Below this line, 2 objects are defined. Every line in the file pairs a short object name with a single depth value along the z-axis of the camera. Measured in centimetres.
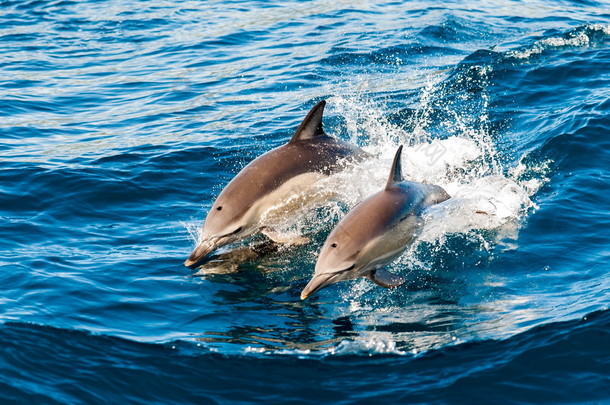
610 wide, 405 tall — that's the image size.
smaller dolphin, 1466
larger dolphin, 1742
